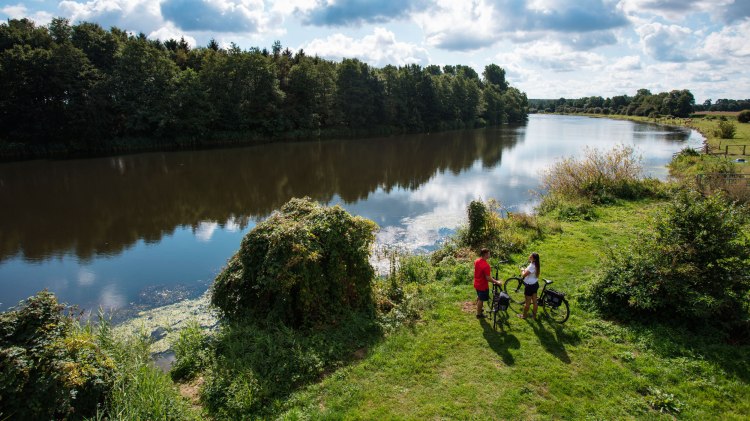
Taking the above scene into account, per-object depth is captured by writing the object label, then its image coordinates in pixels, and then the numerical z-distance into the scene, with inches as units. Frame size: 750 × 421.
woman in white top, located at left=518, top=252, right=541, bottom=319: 379.9
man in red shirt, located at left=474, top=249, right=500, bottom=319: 387.9
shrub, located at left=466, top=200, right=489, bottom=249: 595.5
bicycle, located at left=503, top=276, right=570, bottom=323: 371.2
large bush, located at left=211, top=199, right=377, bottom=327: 370.3
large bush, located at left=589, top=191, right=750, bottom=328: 343.9
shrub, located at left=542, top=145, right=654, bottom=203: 880.9
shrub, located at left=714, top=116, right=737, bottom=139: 2026.3
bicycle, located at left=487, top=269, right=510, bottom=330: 371.2
